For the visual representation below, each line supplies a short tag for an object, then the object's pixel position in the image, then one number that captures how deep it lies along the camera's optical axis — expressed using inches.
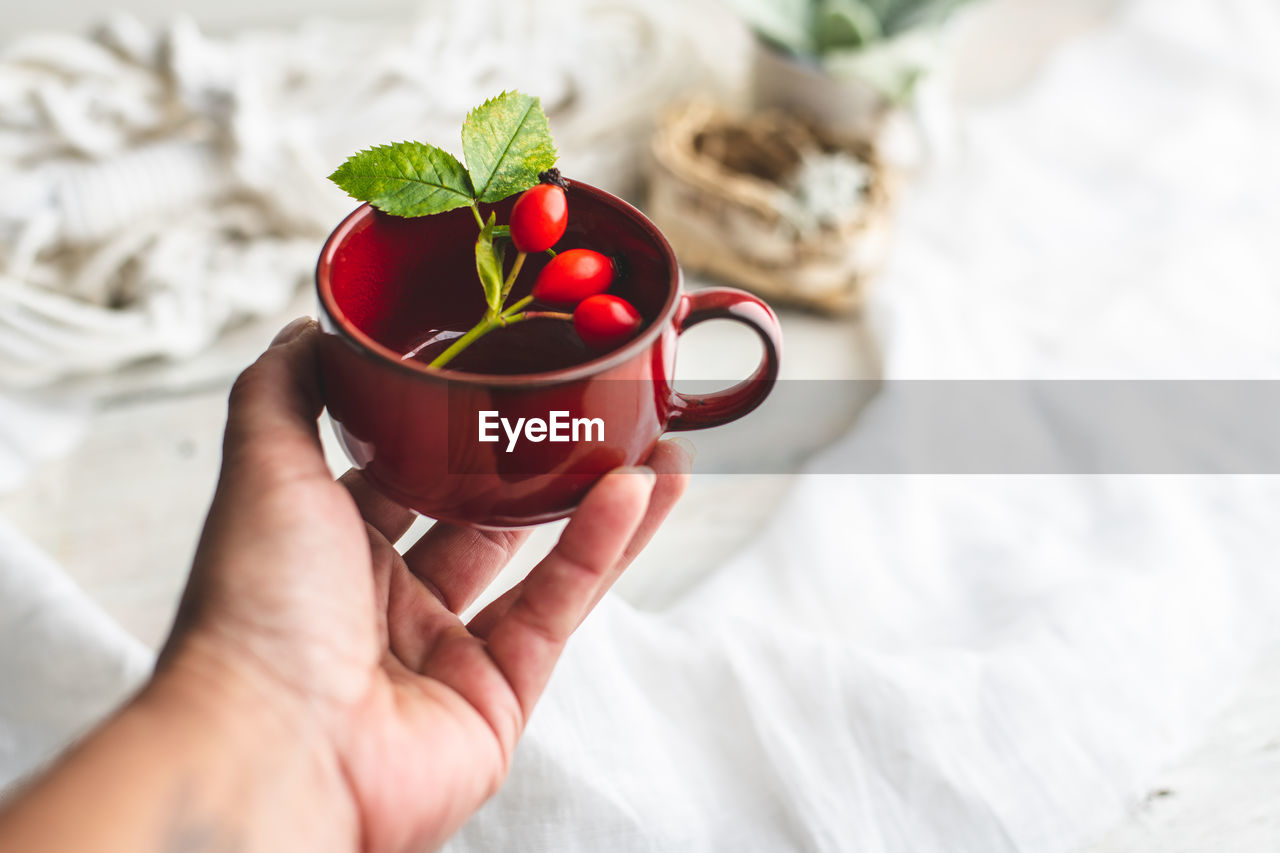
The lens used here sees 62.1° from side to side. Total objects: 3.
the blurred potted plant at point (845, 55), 51.6
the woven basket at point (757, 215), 47.8
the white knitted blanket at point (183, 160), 42.9
